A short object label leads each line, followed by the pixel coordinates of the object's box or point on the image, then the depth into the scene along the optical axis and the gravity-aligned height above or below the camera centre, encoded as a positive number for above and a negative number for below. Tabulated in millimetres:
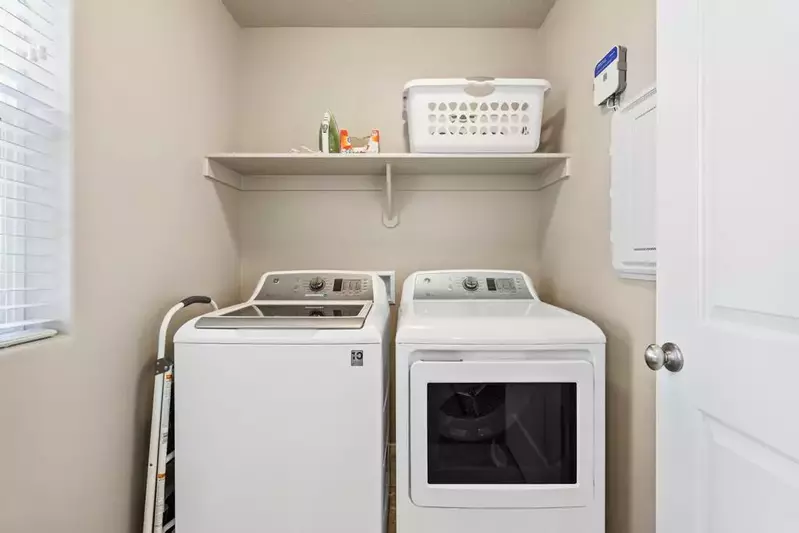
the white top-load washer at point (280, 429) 1412 -493
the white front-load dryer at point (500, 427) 1436 -499
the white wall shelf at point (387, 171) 1991 +456
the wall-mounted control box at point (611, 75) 1443 +611
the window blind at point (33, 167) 1094 +239
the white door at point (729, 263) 710 +6
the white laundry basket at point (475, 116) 1897 +614
